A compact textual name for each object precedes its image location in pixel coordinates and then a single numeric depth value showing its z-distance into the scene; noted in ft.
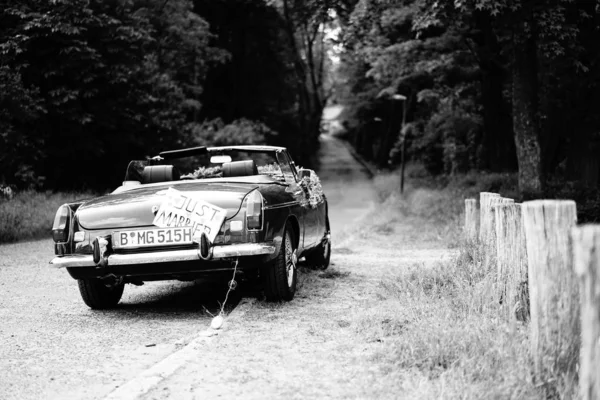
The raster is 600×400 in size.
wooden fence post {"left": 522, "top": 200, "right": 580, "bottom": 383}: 12.87
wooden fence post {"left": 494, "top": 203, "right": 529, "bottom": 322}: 18.47
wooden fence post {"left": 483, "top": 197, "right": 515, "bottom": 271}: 22.46
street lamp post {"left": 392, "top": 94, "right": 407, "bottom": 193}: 126.27
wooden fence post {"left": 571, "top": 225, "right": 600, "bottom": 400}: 11.03
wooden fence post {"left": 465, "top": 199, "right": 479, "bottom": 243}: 31.12
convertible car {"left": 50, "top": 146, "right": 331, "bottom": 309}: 21.26
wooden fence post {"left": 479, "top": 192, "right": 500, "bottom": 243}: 25.69
